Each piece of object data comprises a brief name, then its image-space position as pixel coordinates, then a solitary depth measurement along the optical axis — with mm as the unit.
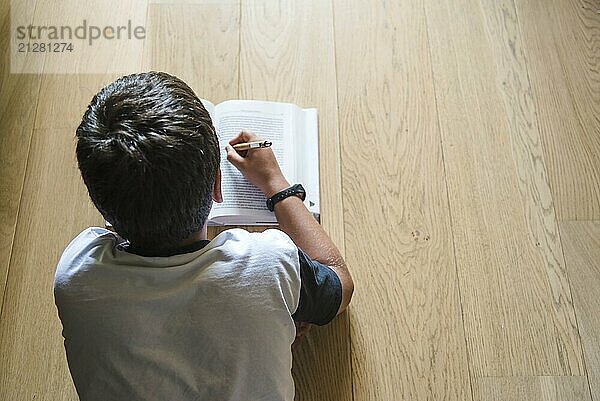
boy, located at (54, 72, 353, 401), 721
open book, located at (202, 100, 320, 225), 1137
